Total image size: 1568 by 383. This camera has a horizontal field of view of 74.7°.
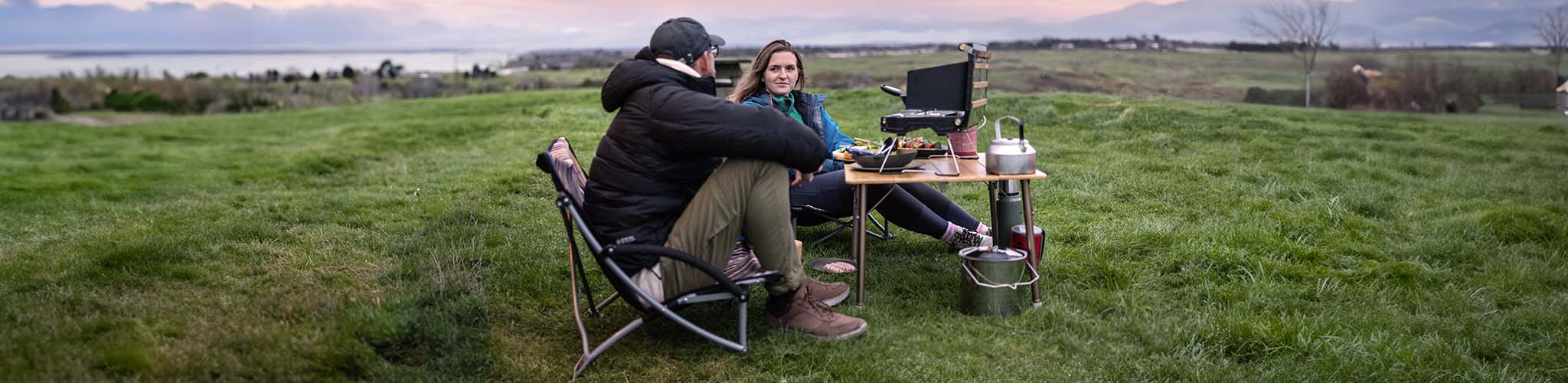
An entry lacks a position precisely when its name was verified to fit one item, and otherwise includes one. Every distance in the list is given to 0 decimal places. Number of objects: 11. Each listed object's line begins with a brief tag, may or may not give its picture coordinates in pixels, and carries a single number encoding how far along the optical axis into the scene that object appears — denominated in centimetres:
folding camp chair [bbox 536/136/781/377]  384
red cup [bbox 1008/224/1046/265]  495
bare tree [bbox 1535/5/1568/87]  1875
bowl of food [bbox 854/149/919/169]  472
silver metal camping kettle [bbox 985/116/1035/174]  465
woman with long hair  584
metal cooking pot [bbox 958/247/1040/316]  468
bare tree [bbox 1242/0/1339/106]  2438
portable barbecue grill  504
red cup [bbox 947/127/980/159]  526
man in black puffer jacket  390
